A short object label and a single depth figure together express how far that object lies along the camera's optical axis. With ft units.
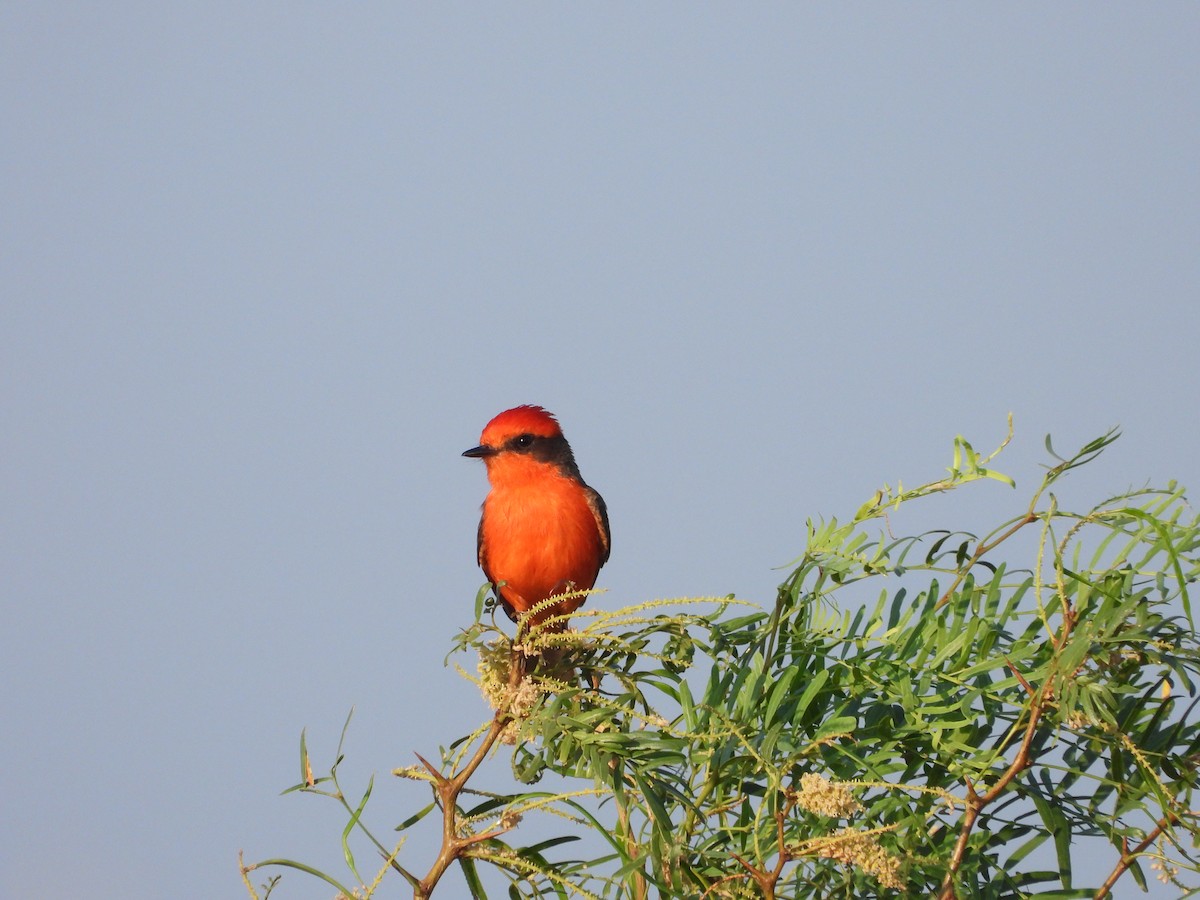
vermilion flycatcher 36.24
